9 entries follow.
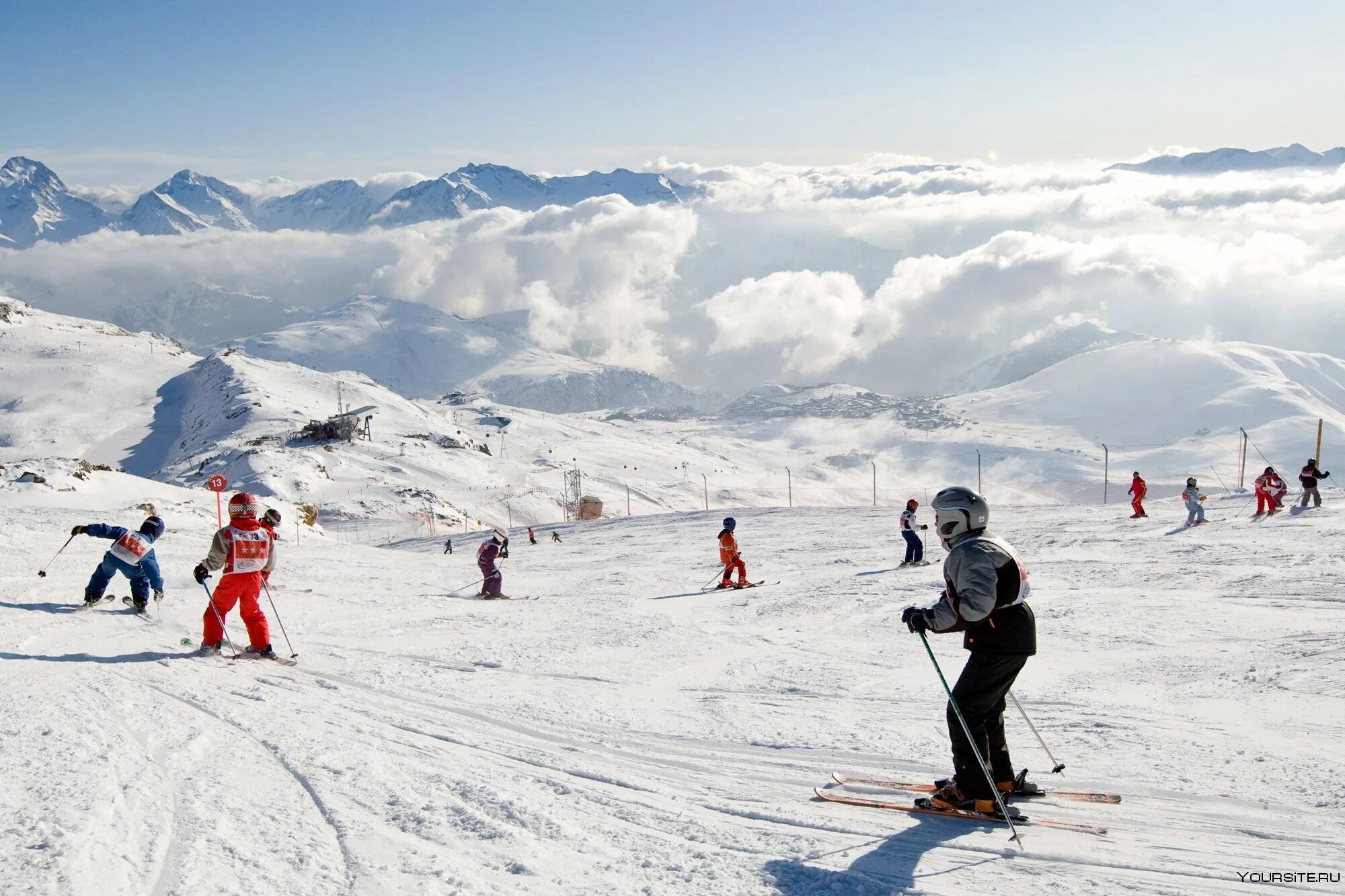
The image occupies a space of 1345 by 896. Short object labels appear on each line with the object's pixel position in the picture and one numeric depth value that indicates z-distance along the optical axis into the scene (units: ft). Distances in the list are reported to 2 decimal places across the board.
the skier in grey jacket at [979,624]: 16.43
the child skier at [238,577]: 30.30
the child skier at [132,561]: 36.70
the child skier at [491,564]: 50.42
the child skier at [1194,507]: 67.10
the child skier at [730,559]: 54.44
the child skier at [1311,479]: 68.90
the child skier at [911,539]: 57.57
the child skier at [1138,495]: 74.79
